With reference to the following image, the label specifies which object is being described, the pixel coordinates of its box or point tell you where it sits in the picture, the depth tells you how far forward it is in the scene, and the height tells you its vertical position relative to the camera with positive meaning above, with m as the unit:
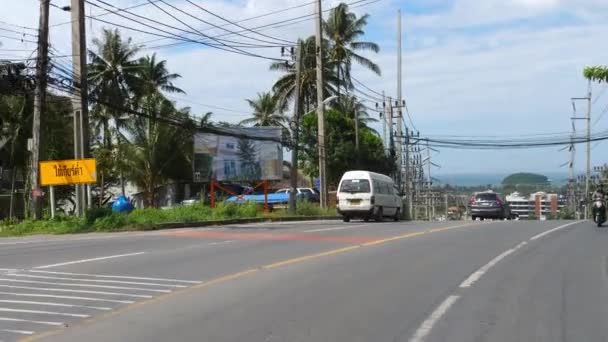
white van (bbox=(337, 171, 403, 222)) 33.50 -0.58
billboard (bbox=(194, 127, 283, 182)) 41.84 +1.51
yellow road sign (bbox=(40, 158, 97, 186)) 27.59 +0.63
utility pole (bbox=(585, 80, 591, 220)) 65.93 +2.76
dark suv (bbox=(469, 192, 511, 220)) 41.34 -1.39
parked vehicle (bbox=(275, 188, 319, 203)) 54.06 -0.68
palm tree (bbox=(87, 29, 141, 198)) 54.00 +8.22
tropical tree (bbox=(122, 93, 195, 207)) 50.34 +2.77
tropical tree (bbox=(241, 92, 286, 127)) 66.69 +6.35
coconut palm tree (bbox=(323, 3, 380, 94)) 56.81 +10.45
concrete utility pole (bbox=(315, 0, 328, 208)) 41.22 +4.03
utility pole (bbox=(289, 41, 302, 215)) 38.88 +2.20
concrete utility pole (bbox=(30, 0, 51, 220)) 26.82 +3.29
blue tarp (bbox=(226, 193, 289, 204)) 52.07 -0.92
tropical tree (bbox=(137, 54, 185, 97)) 56.69 +8.57
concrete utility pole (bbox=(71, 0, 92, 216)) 26.88 +4.06
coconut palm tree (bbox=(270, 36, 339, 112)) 54.91 +7.45
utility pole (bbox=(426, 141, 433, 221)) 69.69 -1.82
